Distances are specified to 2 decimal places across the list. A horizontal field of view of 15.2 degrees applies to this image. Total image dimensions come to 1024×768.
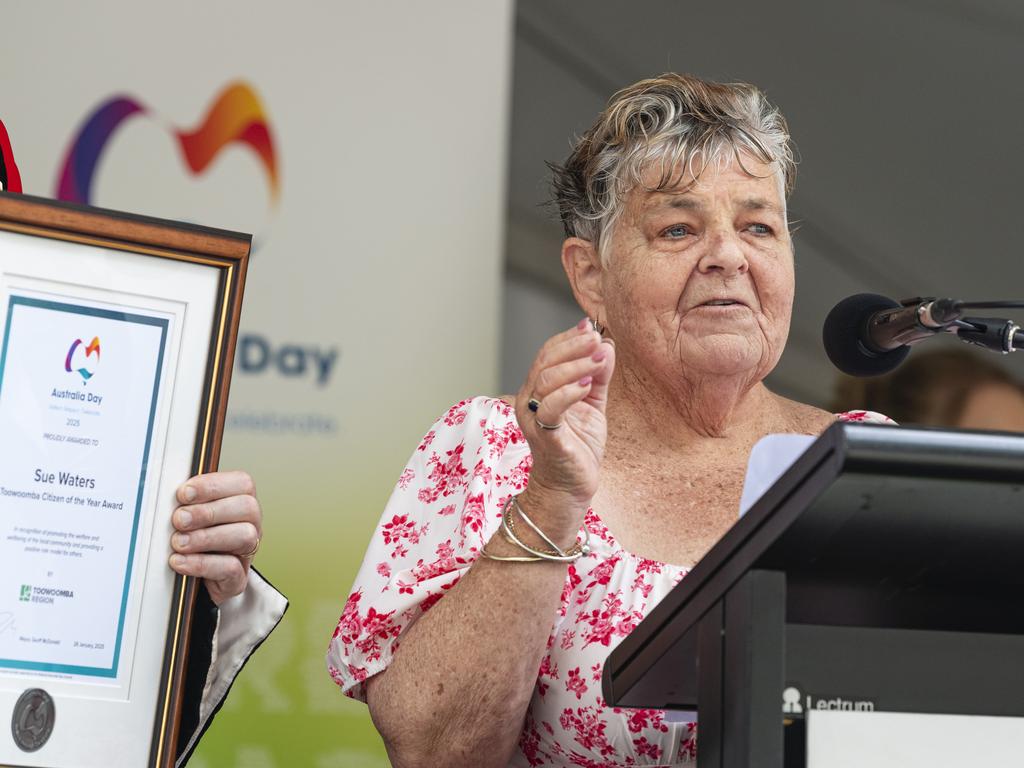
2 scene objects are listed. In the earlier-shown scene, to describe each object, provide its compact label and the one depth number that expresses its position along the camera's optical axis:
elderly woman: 3.07
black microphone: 2.90
